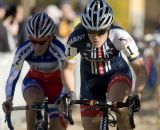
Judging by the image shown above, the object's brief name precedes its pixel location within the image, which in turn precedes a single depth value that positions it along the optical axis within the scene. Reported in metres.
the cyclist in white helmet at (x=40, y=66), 19.97
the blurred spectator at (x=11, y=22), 34.14
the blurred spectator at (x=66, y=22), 37.84
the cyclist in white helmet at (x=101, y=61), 18.23
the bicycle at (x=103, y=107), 17.06
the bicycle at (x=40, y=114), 18.87
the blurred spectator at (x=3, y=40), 31.67
